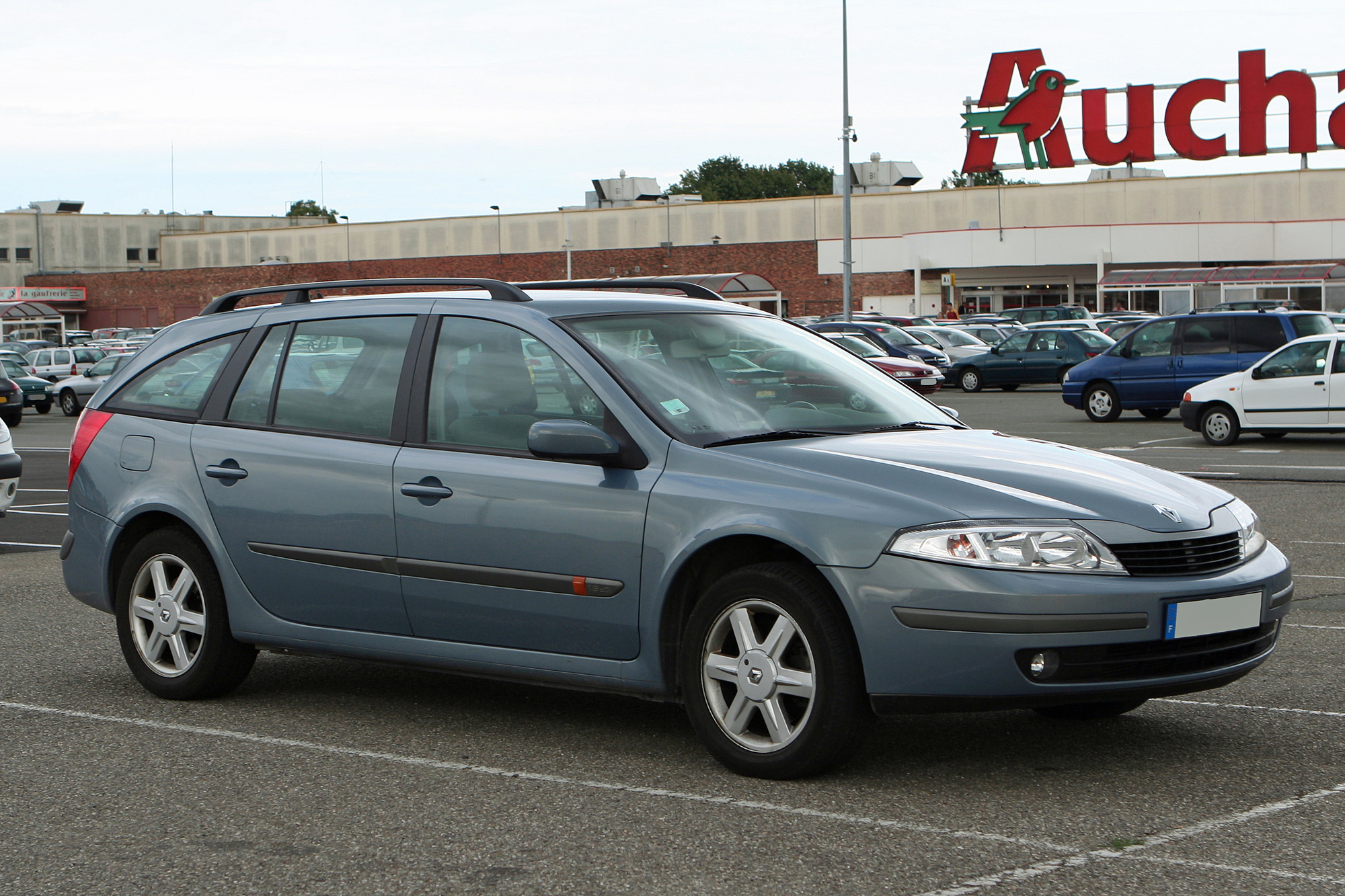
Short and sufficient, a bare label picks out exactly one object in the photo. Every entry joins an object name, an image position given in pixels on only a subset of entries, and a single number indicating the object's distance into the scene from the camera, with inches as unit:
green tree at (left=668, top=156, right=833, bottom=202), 5482.3
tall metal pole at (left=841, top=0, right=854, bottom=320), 1784.0
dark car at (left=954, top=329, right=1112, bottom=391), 1403.8
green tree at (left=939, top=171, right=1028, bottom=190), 5812.0
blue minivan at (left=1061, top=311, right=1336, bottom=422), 975.0
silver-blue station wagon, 182.7
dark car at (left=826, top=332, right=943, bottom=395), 1267.2
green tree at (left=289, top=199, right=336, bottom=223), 6771.7
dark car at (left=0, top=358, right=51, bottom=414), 1437.0
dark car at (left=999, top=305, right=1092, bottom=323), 2090.3
